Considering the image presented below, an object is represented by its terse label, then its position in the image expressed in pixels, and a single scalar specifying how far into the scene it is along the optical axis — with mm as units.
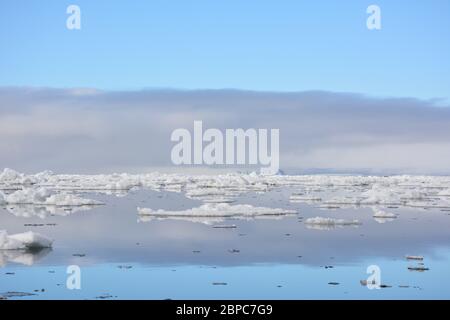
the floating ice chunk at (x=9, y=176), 49875
